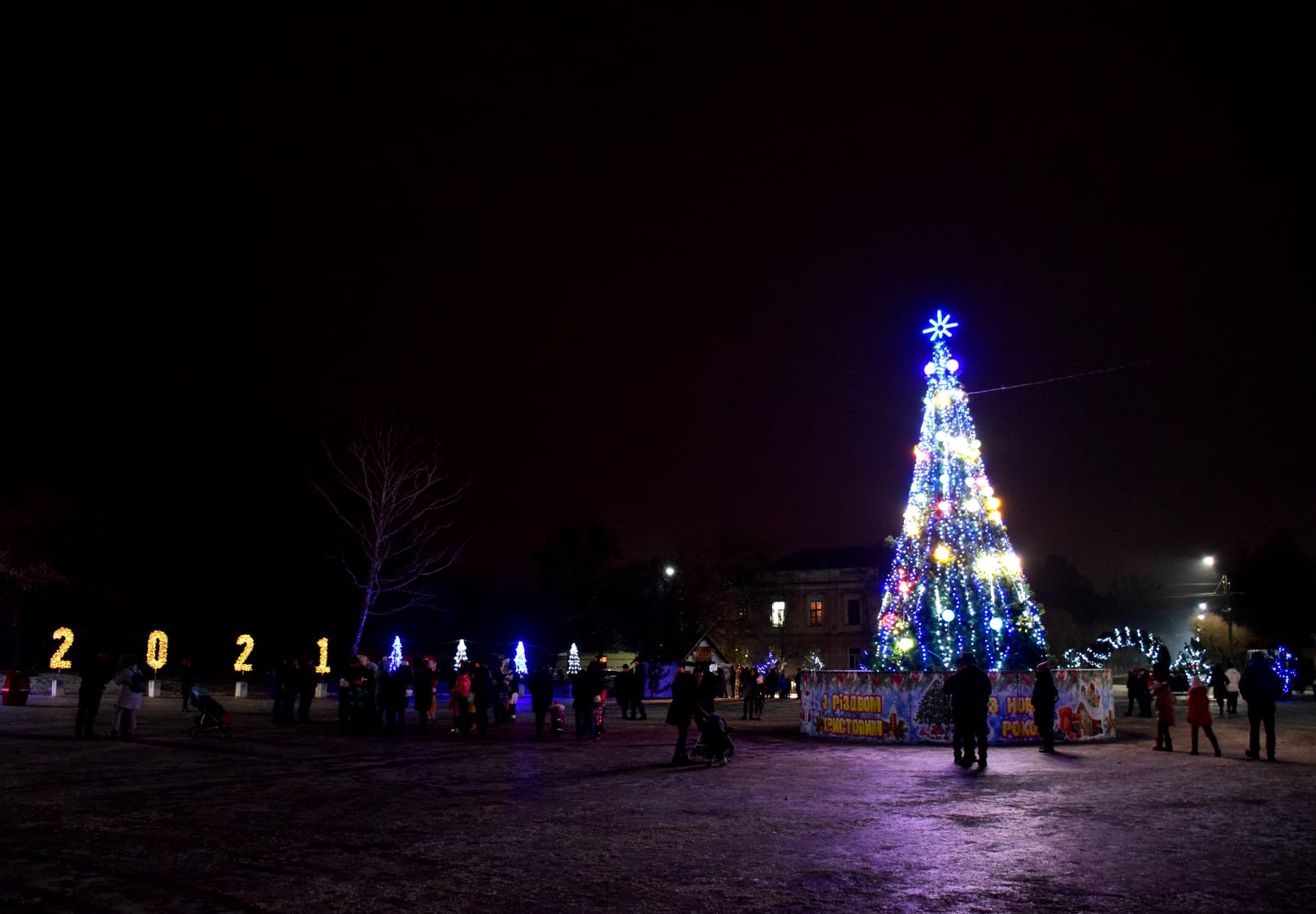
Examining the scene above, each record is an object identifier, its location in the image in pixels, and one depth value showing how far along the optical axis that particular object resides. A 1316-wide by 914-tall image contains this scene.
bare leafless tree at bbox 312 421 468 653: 34.53
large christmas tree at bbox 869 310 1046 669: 21.17
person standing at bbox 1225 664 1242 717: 29.76
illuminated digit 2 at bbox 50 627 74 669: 34.92
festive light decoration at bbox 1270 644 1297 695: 44.81
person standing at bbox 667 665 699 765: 15.25
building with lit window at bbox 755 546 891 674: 70.88
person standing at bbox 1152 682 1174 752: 16.84
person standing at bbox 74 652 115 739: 18.70
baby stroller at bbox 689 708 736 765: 15.16
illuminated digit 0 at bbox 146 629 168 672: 37.22
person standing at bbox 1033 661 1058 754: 17.06
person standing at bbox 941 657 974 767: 14.93
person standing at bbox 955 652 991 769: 14.59
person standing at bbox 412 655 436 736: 22.20
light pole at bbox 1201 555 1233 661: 50.86
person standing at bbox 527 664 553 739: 20.66
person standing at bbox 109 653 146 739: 18.88
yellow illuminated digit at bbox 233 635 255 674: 38.88
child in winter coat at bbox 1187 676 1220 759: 16.27
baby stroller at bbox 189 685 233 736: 19.61
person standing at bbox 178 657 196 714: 22.71
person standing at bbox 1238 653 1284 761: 15.00
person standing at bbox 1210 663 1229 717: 26.33
